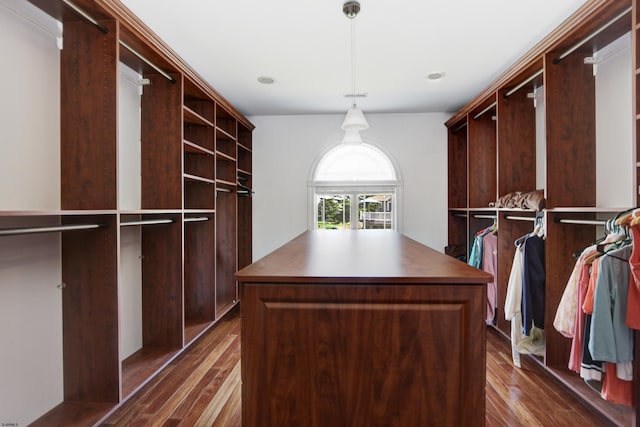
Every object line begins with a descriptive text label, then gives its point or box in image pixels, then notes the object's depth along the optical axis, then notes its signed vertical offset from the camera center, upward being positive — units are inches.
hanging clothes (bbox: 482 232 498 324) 135.0 -20.8
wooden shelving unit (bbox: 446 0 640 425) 84.7 +21.0
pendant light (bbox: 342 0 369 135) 87.4 +45.4
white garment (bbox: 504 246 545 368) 107.2 -37.5
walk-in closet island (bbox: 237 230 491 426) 42.6 -17.8
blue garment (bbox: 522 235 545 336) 101.5 -23.1
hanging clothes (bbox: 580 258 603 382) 72.6 -29.4
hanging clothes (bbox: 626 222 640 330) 65.2 -15.1
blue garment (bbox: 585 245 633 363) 68.3 -21.4
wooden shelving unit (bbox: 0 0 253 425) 80.1 +2.3
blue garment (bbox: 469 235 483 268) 140.8 -18.0
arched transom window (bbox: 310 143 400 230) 196.7 +13.4
